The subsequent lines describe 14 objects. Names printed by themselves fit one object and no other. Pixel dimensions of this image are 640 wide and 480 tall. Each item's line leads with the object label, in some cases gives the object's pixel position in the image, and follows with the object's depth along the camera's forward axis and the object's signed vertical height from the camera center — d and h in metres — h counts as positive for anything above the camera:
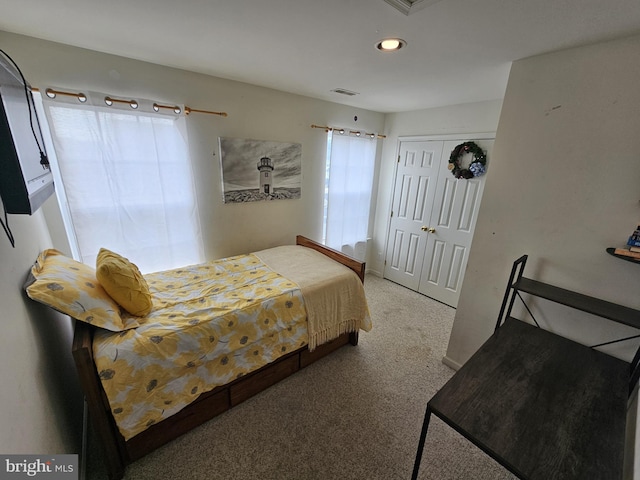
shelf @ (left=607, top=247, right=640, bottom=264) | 1.25 -0.36
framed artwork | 2.49 -0.04
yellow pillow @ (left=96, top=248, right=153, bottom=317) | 1.43 -0.71
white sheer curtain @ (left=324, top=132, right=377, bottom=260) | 3.28 -0.28
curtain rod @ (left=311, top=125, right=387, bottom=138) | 3.07 +0.47
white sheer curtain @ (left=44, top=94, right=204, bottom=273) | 1.79 -0.16
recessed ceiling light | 1.41 +0.70
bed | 1.26 -1.01
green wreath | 2.68 +0.15
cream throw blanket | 2.01 -1.01
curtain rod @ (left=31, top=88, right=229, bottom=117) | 1.67 +0.41
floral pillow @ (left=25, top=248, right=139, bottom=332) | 1.18 -0.65
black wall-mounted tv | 0.77 +0.01
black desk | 0.87 -0.91
